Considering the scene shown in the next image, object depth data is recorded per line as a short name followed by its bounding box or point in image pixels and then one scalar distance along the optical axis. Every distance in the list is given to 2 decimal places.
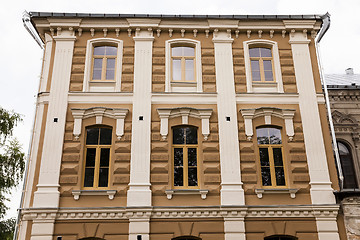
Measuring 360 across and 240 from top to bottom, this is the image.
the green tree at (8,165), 18.14
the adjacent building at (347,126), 15.86
